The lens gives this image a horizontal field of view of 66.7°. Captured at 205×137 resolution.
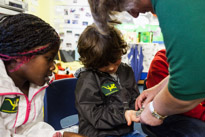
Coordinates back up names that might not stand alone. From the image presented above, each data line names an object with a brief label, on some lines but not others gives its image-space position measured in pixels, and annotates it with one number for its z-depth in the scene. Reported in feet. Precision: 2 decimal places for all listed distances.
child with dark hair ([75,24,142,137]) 2.70
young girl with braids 2.00
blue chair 3.12
